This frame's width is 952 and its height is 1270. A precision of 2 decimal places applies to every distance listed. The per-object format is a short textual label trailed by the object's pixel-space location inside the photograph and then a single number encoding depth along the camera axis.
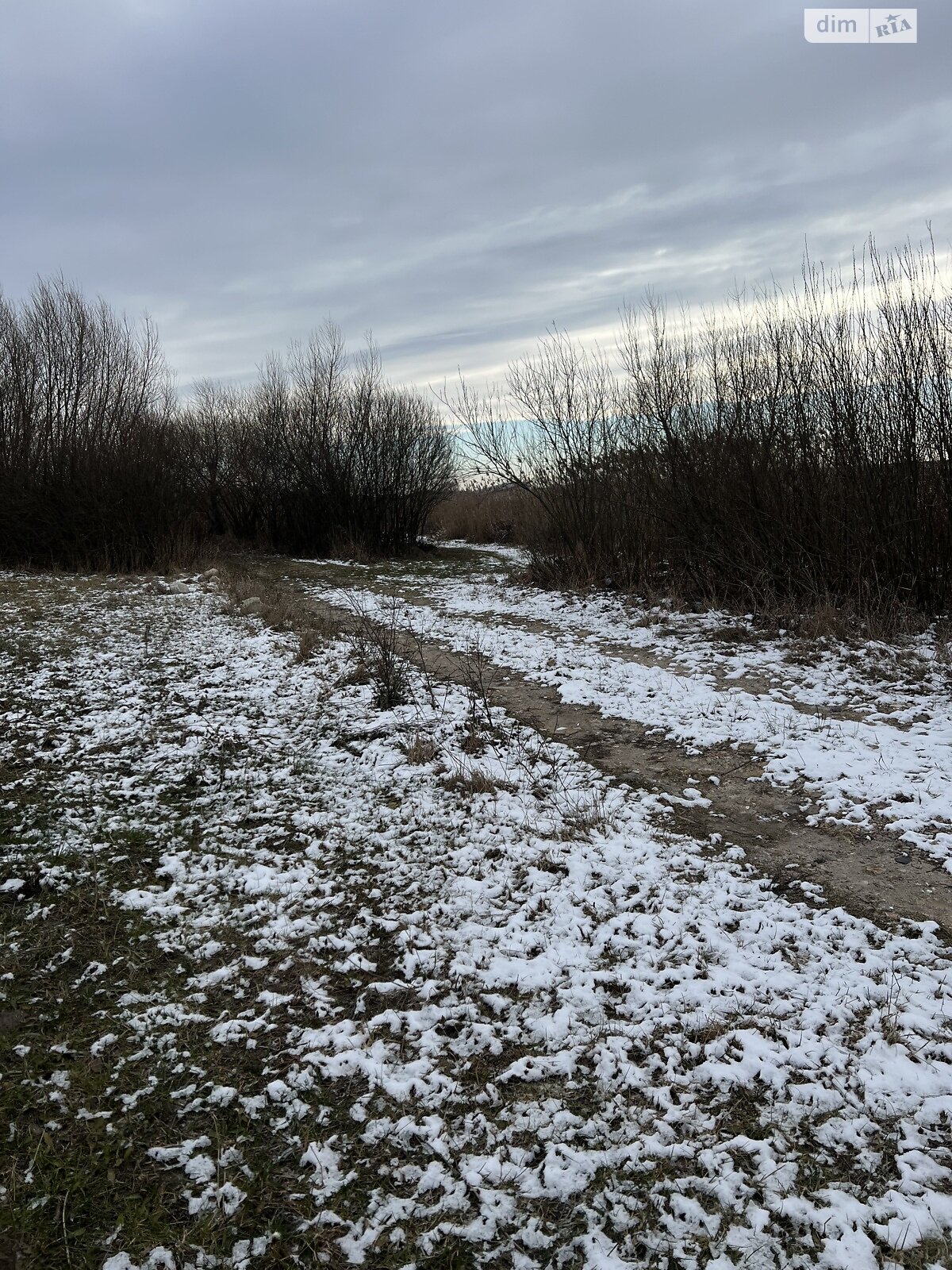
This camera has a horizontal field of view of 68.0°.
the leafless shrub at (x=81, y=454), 15.20
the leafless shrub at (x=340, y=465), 21.28
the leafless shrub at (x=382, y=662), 6.01
